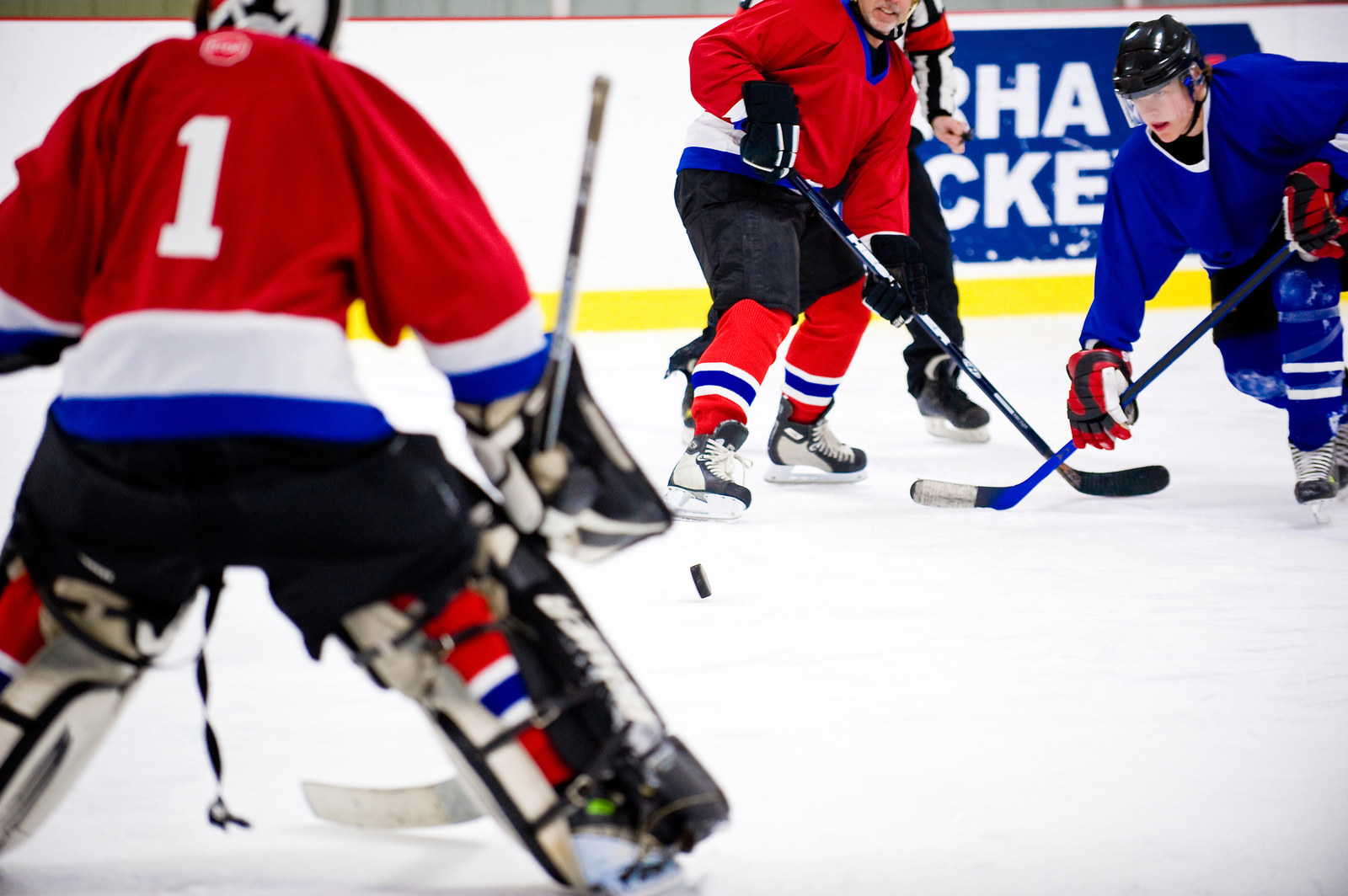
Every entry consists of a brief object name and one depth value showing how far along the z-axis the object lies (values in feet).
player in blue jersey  57.77
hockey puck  56.07
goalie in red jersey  40.06
